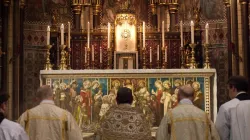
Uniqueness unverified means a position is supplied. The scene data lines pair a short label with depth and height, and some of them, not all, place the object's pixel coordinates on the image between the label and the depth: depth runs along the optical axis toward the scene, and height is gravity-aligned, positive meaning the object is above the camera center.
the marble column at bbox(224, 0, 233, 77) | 14.92 +0.96
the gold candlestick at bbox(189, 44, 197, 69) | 11.26 +0.24
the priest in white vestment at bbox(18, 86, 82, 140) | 7.32 -0.58
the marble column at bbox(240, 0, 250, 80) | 14.20 +1.04
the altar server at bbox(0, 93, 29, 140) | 6.46 -0.58
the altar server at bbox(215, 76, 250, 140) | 7.14 -0.47
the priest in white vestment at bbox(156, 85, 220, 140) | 7.12 -0.60
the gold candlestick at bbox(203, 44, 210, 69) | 10.99 +0.29
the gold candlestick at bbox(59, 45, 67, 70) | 11.42 +0.32
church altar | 10.67 -0.21
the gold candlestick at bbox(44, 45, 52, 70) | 11.23 +0.22
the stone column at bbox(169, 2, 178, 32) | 16.23 +1.84
